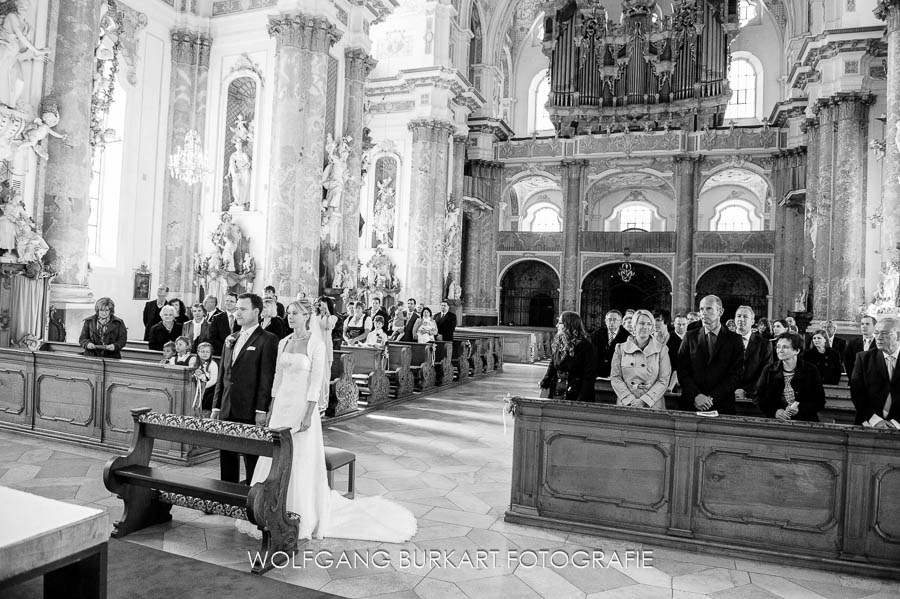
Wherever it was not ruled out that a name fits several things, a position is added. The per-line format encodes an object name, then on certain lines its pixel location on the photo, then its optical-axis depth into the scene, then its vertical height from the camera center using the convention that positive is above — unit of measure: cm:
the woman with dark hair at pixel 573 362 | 571 -37
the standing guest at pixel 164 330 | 870 -35
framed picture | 1311 +35
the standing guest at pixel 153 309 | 1088 -9
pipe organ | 2412 +973
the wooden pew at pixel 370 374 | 1074 -104
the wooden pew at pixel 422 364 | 1256 -97
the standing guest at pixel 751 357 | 606 -29
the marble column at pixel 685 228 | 2458 +359
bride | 461 -87
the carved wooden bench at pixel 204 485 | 426 -124
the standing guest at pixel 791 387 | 534 -49
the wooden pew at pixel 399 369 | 1168 -102
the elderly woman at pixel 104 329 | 792 -34
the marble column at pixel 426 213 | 2045 +316
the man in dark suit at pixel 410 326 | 1336 -27
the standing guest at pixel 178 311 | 924 -10
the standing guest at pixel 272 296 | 833 +15
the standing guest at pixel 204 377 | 668 -74
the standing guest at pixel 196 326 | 806 -27
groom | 512 -55
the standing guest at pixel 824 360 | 833 -40
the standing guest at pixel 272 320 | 718 -15
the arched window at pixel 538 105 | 2941 +952
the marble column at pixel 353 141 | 1429 +372
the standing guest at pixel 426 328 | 1331 -29
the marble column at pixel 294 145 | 1246 +312
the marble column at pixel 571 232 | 2566 +341
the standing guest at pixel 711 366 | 559 -36
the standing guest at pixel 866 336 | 781 -7
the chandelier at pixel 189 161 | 1238 +274
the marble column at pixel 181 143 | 1353 +324
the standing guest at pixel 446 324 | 1376 -21
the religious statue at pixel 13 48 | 947 +366
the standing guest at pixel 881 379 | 514 -38
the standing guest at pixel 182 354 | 719 -55
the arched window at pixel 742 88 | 2702 +981
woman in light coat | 542 -38
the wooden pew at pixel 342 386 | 948 -111
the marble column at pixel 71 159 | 1023 +222
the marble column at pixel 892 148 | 1220 +340
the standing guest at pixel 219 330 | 772 -29
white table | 203 -79
